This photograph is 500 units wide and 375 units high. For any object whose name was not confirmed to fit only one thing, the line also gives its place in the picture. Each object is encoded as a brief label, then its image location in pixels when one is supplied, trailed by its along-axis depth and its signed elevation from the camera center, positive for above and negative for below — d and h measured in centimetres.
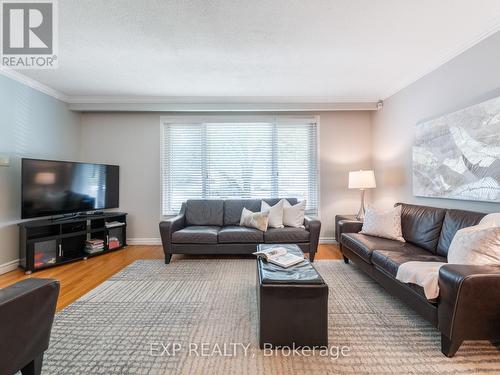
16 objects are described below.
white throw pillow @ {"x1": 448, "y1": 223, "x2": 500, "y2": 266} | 167 -43
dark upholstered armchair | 108 -66
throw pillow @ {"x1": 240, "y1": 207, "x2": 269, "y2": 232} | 358 -50
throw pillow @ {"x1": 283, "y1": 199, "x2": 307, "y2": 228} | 373 -44
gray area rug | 151 -114
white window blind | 446 +51
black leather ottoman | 164 -88
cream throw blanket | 165 -66
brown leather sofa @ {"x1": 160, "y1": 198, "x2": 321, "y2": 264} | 342 -74
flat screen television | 315 +1
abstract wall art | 221 +36
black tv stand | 309 -75
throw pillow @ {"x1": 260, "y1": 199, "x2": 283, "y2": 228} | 370 -43
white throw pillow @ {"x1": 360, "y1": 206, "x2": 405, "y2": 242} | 291 -47
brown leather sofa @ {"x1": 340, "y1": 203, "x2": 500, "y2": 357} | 146 -67
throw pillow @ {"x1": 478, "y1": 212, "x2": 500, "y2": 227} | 189 -26
